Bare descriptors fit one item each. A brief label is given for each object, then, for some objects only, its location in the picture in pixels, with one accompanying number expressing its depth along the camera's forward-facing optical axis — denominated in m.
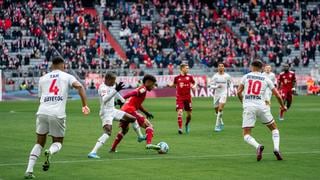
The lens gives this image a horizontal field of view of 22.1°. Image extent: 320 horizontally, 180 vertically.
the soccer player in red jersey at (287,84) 36.84
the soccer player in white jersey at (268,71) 35.00
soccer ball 20.28
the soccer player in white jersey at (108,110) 19.53
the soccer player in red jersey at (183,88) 28.95
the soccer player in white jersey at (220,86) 30.95
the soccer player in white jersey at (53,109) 15.79
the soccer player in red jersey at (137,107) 20.78
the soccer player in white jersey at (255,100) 19.02
